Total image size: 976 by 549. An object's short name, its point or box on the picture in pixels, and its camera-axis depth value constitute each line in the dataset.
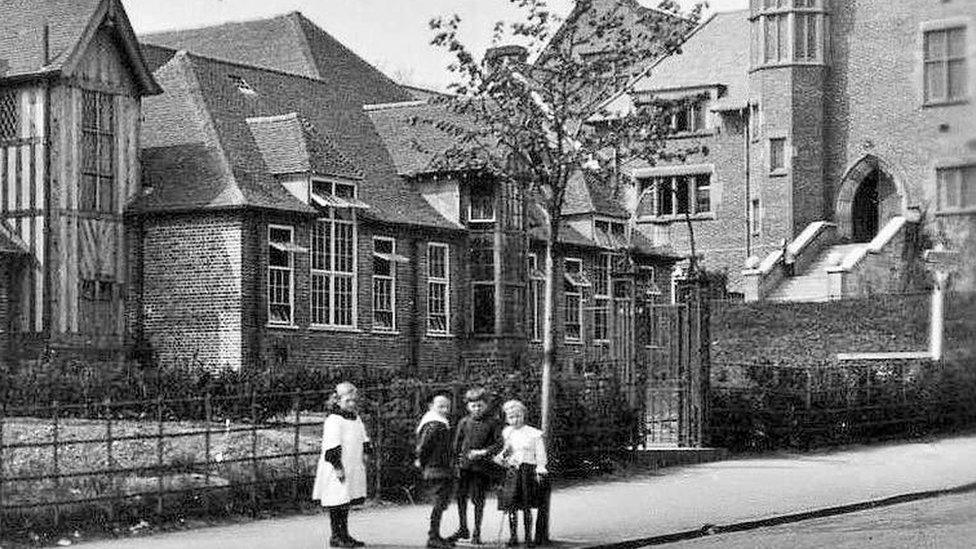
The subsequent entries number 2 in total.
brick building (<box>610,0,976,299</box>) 54.16
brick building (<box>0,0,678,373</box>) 36.88
